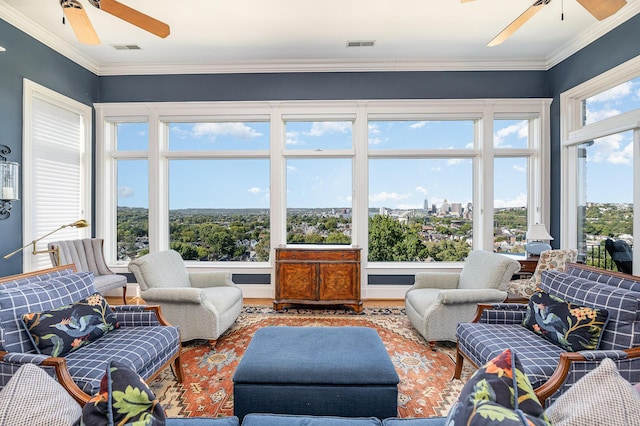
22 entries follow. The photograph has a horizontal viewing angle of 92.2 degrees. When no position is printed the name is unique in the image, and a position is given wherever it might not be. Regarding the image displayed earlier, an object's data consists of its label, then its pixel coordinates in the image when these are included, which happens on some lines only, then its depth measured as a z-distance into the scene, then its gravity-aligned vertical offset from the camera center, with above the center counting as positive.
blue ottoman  1.77 -1.01
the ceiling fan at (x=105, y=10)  2.25 +1.50
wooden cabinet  3.99 -0.82
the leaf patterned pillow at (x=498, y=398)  0.81 -0.53
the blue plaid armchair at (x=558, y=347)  1.55 -0.75
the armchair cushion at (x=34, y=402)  0.89 -0.57
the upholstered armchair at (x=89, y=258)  3.60 -0.56
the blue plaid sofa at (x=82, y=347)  1.51 -0.77
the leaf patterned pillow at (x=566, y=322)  1.76 -0.66
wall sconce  3.19 +0.32
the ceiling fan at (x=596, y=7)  2.15 +1.50
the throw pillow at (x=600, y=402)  0.85 -0.54
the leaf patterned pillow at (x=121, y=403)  0.91 -0.58
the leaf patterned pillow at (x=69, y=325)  1.73 -0.68
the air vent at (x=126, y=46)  3.98 +2.18
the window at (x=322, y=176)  4.47 +0.57
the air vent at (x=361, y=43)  3.88 +2.18
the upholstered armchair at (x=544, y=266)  3.54 -0.59
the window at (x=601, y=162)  3.30 +0.63
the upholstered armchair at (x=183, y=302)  2.85 -0.85
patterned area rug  2.10 -1.29
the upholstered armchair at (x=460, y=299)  2.85 -0.80
